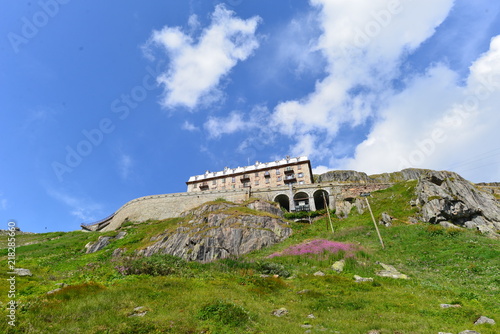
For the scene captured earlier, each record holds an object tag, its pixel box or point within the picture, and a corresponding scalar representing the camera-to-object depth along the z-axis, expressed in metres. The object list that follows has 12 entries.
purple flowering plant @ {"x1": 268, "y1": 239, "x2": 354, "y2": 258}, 32.59
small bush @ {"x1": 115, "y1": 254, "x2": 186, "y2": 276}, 21.11
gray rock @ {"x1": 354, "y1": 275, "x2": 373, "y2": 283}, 21.33
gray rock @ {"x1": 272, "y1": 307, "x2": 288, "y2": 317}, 14.57
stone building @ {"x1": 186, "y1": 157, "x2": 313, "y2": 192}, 88.00
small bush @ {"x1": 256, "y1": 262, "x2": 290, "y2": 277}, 25.11
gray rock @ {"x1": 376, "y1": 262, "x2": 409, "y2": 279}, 22.68
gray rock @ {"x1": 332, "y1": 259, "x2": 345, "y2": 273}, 26.27
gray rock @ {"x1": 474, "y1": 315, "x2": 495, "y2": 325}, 12.38
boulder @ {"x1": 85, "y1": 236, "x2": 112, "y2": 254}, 49.78
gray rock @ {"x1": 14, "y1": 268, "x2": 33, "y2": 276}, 20.03
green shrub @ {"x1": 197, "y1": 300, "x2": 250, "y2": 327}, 12.22
